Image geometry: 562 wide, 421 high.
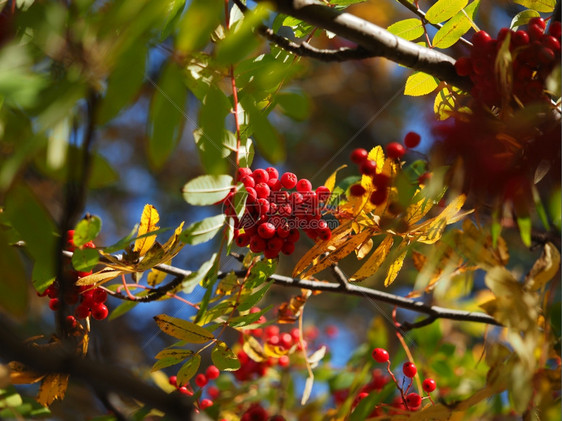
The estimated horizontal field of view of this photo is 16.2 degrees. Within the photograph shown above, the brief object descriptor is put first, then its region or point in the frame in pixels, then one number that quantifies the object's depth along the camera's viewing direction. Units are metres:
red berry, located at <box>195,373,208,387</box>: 1.46
